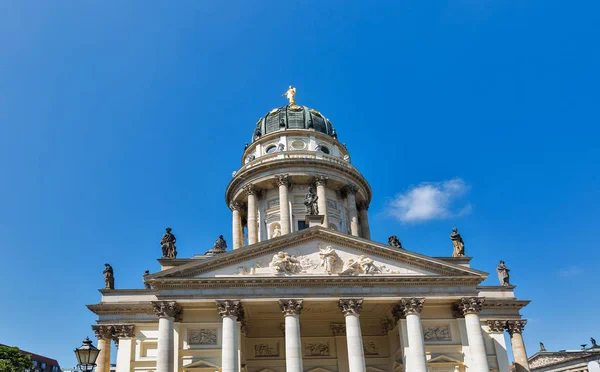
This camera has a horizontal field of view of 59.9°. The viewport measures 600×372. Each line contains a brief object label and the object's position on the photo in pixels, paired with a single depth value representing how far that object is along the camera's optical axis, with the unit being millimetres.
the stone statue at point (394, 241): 38875
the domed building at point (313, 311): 29312
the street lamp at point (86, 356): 14148
